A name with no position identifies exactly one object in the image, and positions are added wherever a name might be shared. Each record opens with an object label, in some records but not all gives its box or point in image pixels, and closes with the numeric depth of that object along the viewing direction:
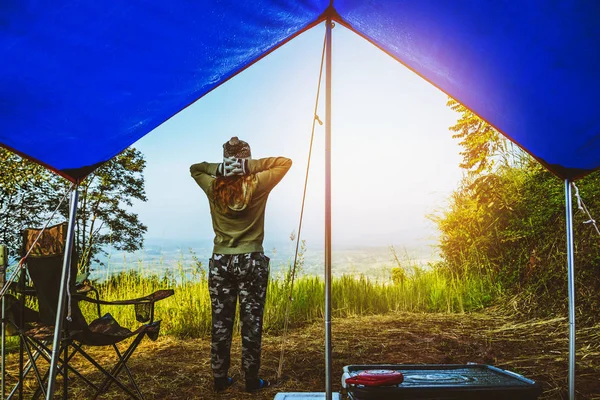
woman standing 3.07
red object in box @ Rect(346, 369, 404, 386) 2.07
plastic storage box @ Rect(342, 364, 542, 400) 2.05
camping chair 2.52
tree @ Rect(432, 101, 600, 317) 5.25
